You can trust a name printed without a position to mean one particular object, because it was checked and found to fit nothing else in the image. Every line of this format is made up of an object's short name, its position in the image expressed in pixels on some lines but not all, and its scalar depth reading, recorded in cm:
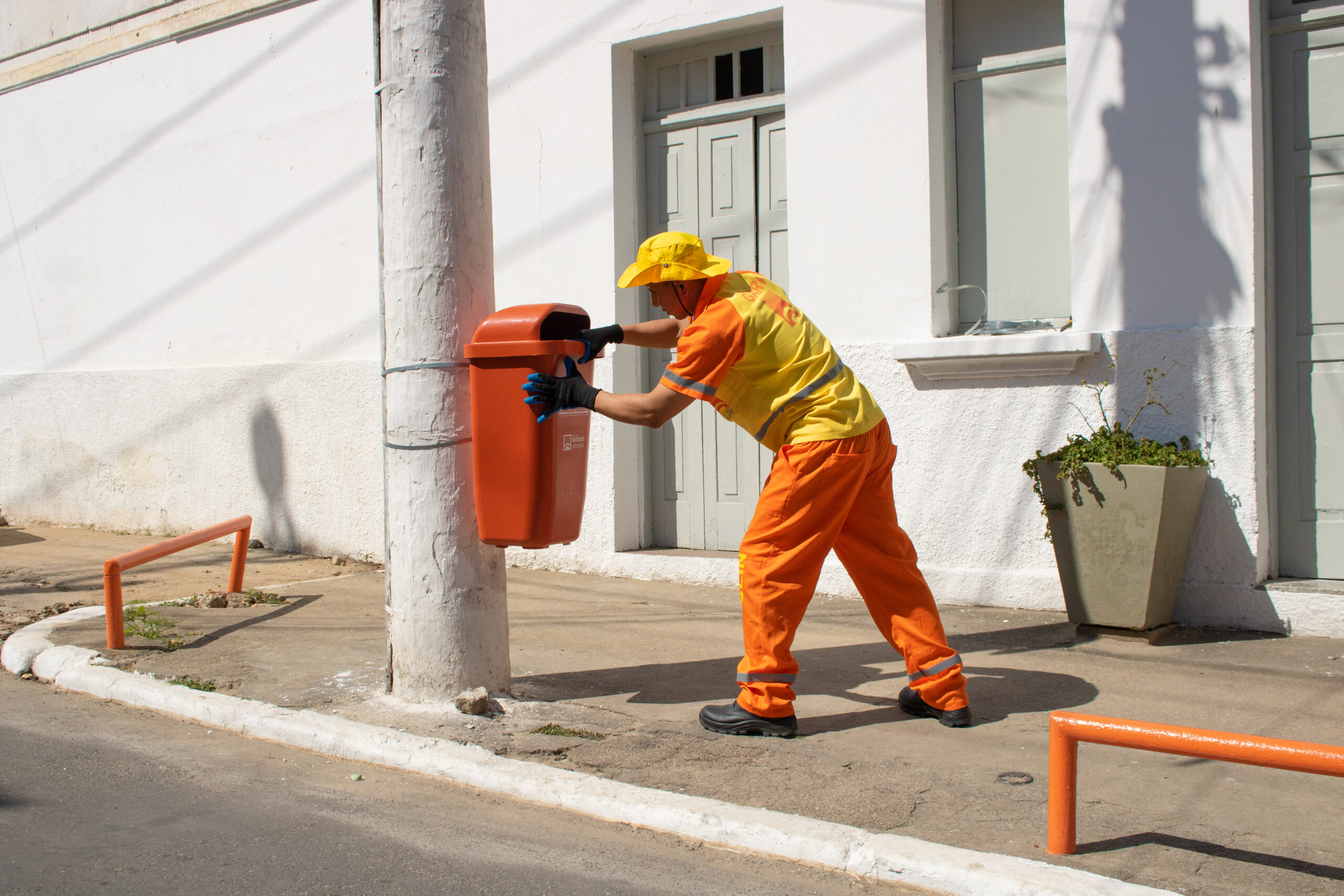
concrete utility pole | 437
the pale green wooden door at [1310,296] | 574
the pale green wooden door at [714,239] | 744
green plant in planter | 557
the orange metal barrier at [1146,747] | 256
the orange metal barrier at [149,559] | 543
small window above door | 741
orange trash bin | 419
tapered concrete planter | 544
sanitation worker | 411
